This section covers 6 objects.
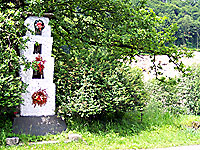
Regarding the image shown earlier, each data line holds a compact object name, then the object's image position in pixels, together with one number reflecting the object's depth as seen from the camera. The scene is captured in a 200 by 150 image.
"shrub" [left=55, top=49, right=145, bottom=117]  6.63
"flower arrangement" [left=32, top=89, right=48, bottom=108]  6.55
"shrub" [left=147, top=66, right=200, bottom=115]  9.69
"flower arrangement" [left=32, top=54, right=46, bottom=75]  6.60
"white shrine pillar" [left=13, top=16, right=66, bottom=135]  6.49
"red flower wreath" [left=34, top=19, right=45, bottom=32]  6.75
